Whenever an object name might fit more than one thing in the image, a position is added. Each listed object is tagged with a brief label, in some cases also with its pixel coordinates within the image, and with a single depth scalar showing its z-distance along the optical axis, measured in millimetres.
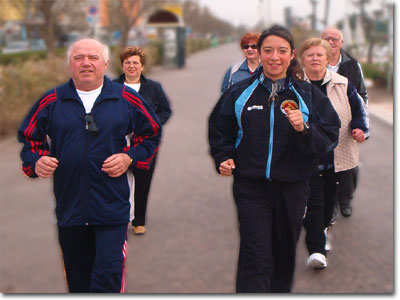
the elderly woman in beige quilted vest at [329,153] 4000
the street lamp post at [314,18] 35900
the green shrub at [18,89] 11367
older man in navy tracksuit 3195
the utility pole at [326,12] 26353
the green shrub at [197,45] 61144
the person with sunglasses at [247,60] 4684
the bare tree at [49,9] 22828
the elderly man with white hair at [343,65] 4250
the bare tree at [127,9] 30688
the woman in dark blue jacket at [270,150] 3320
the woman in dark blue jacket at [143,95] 3676
